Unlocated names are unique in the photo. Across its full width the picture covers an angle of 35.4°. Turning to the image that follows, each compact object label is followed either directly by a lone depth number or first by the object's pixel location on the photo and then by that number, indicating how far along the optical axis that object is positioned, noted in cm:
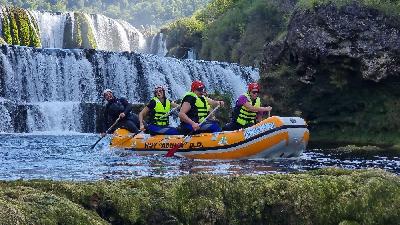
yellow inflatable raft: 1370
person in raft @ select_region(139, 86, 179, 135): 1590
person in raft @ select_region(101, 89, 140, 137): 1717
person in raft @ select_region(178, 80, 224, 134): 1459
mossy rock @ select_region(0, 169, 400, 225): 606
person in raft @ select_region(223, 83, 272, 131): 1505
